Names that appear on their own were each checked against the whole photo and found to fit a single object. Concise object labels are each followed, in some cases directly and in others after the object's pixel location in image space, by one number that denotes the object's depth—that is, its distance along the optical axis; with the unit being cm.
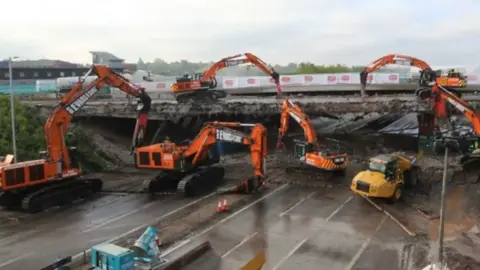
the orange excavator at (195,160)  2407
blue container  1232
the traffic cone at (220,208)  2144
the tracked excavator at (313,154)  2595
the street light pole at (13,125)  2564
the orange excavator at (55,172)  2203
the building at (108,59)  10014
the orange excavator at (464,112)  2551
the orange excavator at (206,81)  3688
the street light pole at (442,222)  1280
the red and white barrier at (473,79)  4825
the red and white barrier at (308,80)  5212
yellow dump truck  2173
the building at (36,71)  6831
